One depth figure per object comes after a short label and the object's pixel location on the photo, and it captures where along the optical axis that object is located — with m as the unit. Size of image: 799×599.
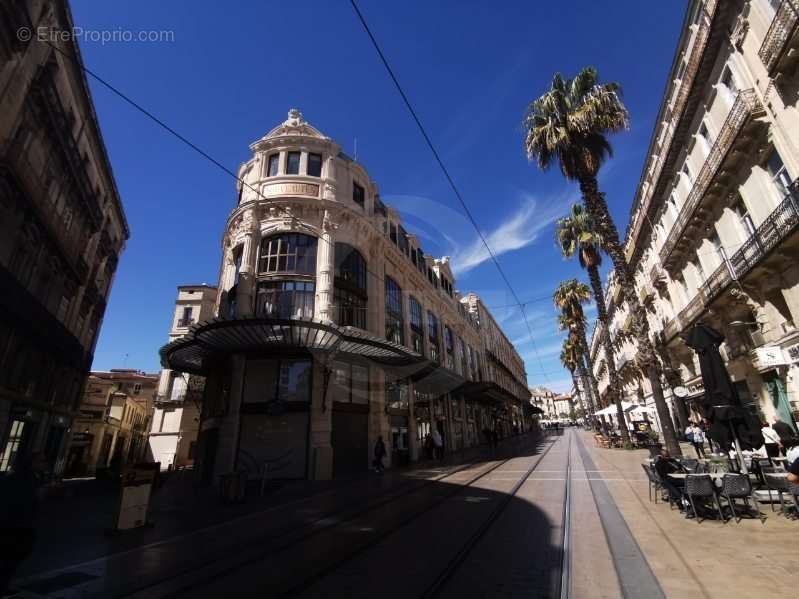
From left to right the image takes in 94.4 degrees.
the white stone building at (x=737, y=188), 11.78
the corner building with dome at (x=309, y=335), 17.75
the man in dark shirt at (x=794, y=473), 4.91
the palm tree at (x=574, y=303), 38.06
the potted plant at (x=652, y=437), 24.48
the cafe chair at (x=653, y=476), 8.19
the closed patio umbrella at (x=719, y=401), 8.17
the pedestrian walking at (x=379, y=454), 19.22
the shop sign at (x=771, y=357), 12.63
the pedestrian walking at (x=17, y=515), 3.97
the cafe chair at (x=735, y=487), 6.61
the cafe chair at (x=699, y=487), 6.76
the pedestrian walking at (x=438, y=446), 25.14
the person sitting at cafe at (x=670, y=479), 7.54
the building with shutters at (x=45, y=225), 13.90
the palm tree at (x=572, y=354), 43.33
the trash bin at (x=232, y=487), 11.52
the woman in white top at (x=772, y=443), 10.56
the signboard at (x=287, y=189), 22.55
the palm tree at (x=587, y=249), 24.41
